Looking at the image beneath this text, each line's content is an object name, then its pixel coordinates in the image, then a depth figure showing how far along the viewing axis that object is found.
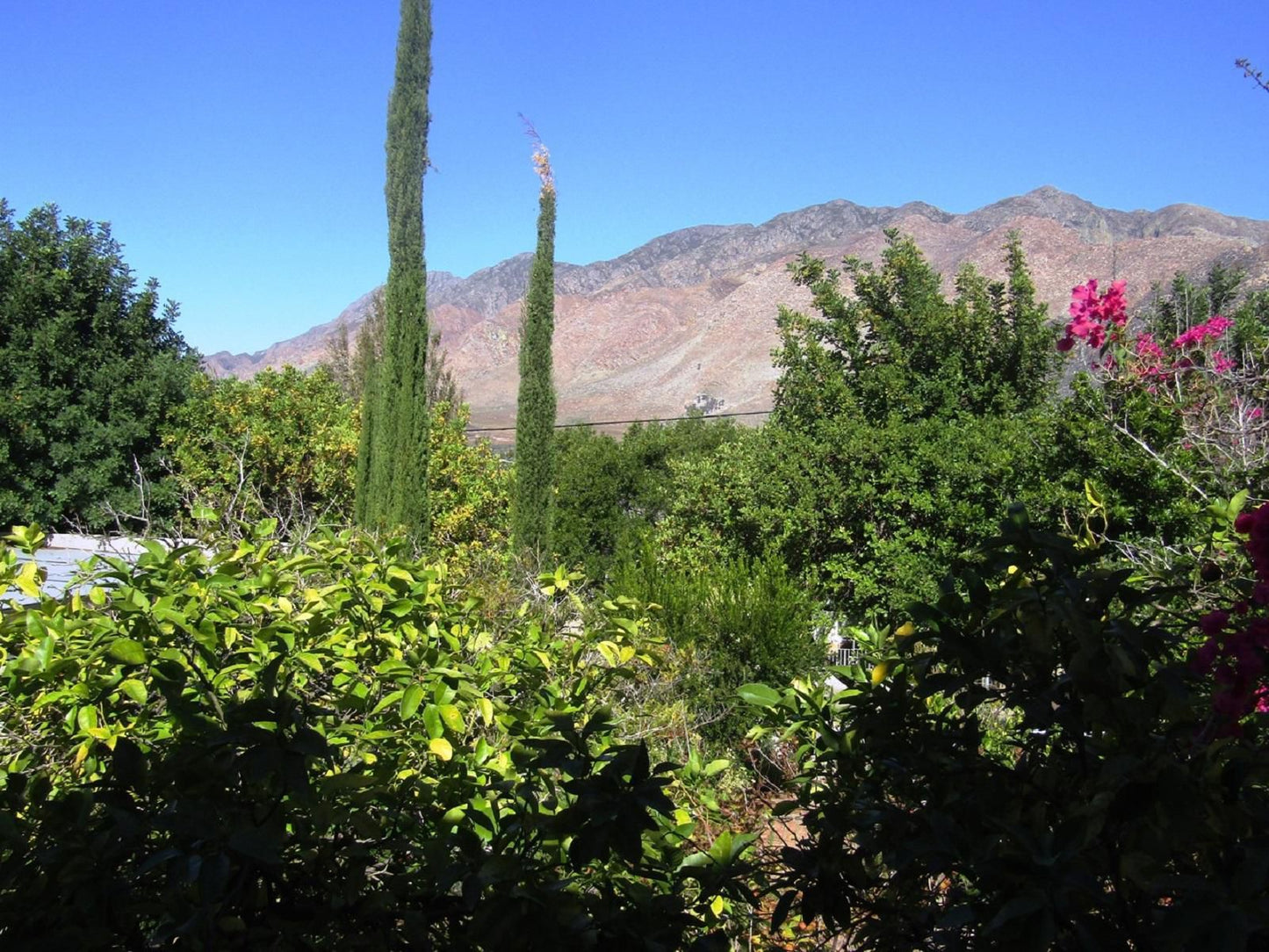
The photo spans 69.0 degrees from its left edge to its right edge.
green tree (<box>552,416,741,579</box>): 13.12
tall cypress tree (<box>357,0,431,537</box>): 11.17
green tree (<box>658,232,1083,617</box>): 8.91
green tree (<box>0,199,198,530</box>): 14.48
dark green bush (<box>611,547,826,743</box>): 6.43
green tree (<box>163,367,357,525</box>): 13.18
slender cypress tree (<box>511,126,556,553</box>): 12.16
